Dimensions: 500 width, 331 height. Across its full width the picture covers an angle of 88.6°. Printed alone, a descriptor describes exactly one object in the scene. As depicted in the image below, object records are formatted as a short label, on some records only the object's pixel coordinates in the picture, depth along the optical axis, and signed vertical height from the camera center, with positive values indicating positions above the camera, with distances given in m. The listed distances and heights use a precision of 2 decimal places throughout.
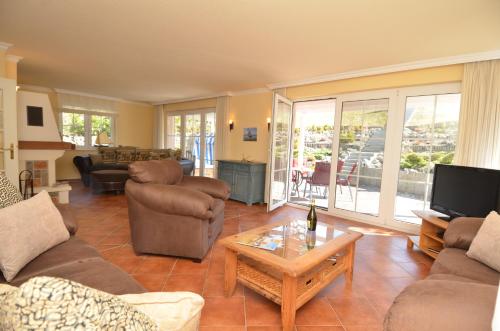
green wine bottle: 2.19 -0.59
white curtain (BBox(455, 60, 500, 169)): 2.90 +0.50
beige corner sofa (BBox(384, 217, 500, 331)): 0.91 -0.56
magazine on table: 1.82 -0.68
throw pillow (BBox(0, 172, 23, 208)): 1.58 -0.37
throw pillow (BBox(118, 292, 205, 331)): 0.69 -0.45
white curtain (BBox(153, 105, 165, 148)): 7.73 +0.48
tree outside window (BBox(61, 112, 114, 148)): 6.55 +0.35
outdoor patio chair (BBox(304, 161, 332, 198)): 5.29 -0.47
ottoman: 5.15 -0.77
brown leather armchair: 2.33 -0.67
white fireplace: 3.92 -0.06
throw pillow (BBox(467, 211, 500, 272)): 1.61 -0.54
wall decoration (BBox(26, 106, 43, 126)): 4.01 +0.35
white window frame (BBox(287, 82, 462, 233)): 3.60 +0.08
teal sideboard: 4.87 -0.61
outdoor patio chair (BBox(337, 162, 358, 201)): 4.13 -0.43
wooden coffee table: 1.55 -0.80
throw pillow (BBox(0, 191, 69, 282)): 1.26 -0.52
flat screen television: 2.37 -0.31
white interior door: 3.32 +0.10
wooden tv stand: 2.72 -0.84
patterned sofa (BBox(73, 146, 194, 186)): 5.65 -0.39
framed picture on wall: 5.44 +0.31
